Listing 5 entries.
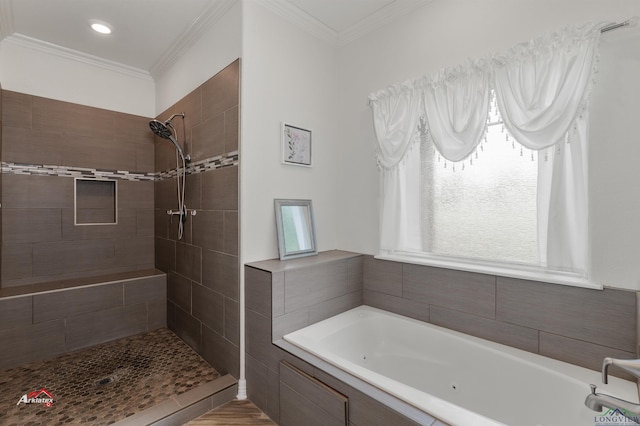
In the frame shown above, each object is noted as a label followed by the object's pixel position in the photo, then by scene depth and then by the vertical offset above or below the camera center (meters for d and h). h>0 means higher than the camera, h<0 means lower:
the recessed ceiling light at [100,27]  2.42 +1.55
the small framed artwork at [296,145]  2.32 +0.54
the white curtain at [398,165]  2.17 +0.36
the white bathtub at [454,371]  1.36 -0.88
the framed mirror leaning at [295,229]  2.26 -0.12
